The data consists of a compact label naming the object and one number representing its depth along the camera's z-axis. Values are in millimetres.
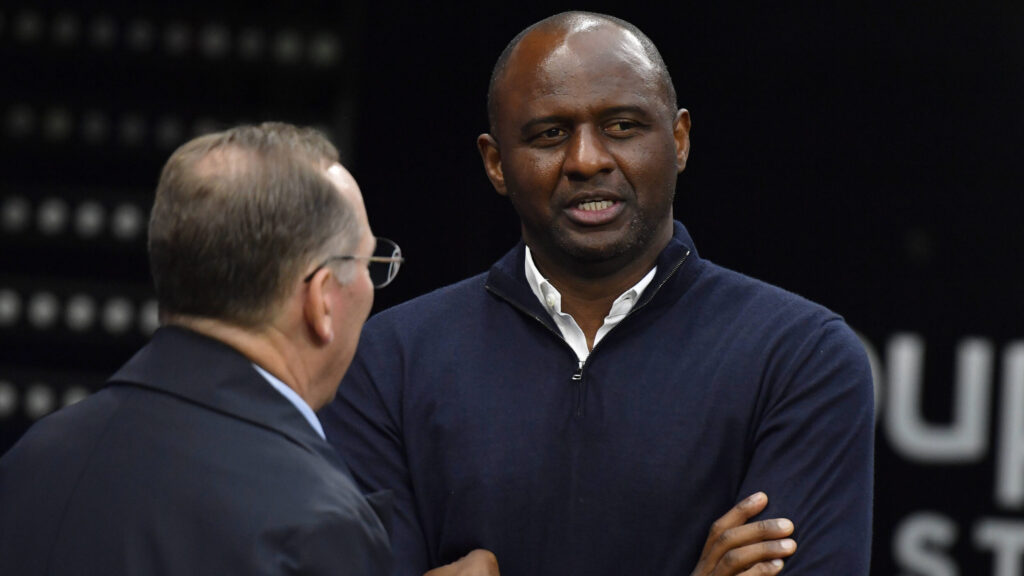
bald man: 8970
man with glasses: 8589
